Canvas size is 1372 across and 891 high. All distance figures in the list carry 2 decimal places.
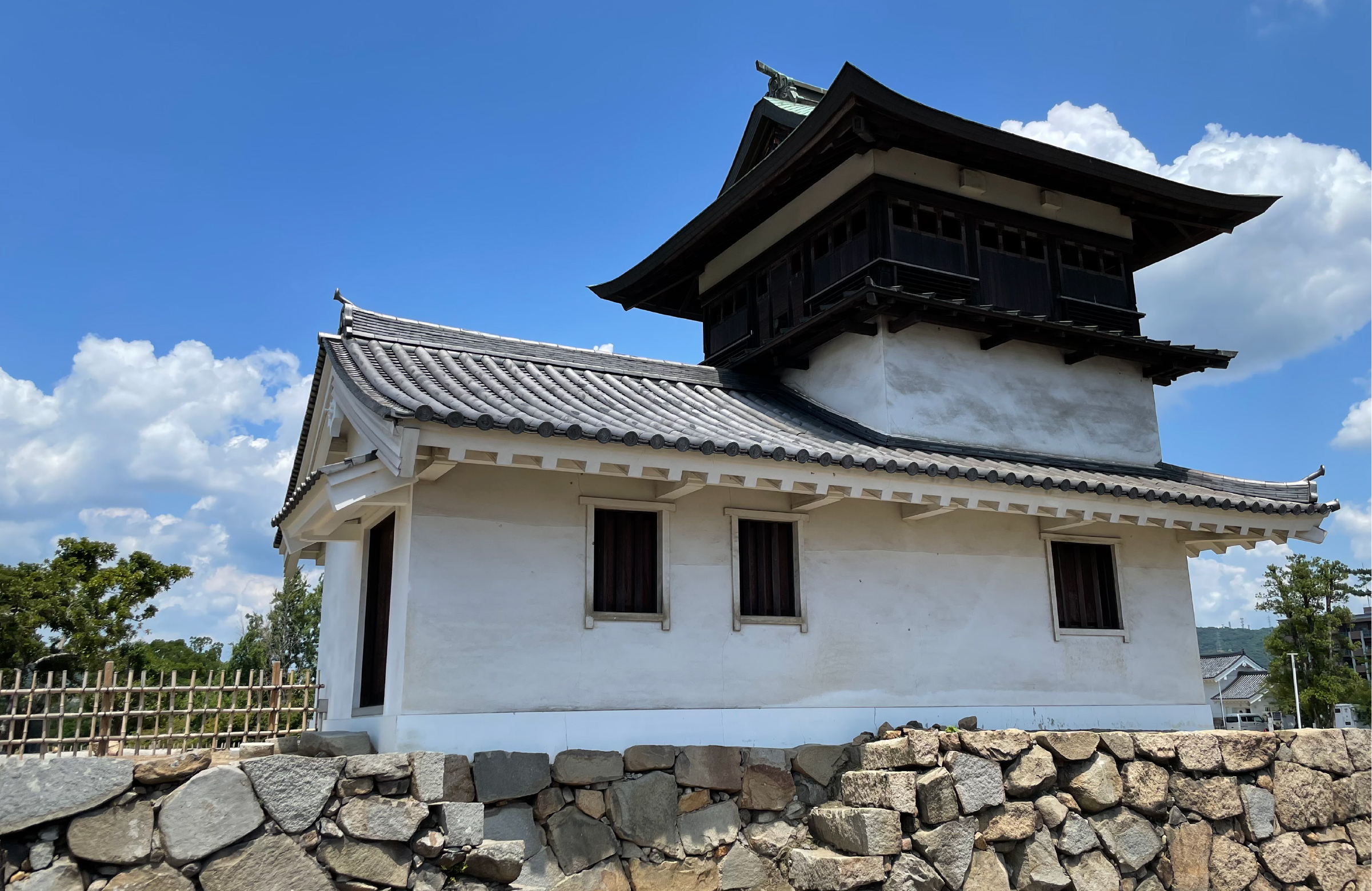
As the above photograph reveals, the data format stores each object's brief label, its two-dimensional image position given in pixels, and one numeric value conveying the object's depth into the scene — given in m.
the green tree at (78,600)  25.25
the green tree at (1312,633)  38.53
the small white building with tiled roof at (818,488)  7.68
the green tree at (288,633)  38.16
